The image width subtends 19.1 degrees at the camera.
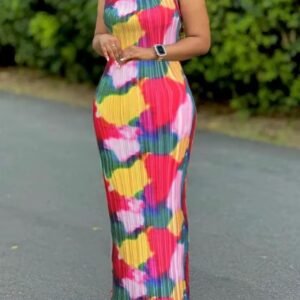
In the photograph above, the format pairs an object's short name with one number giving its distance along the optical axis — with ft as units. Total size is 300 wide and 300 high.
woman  11.27
